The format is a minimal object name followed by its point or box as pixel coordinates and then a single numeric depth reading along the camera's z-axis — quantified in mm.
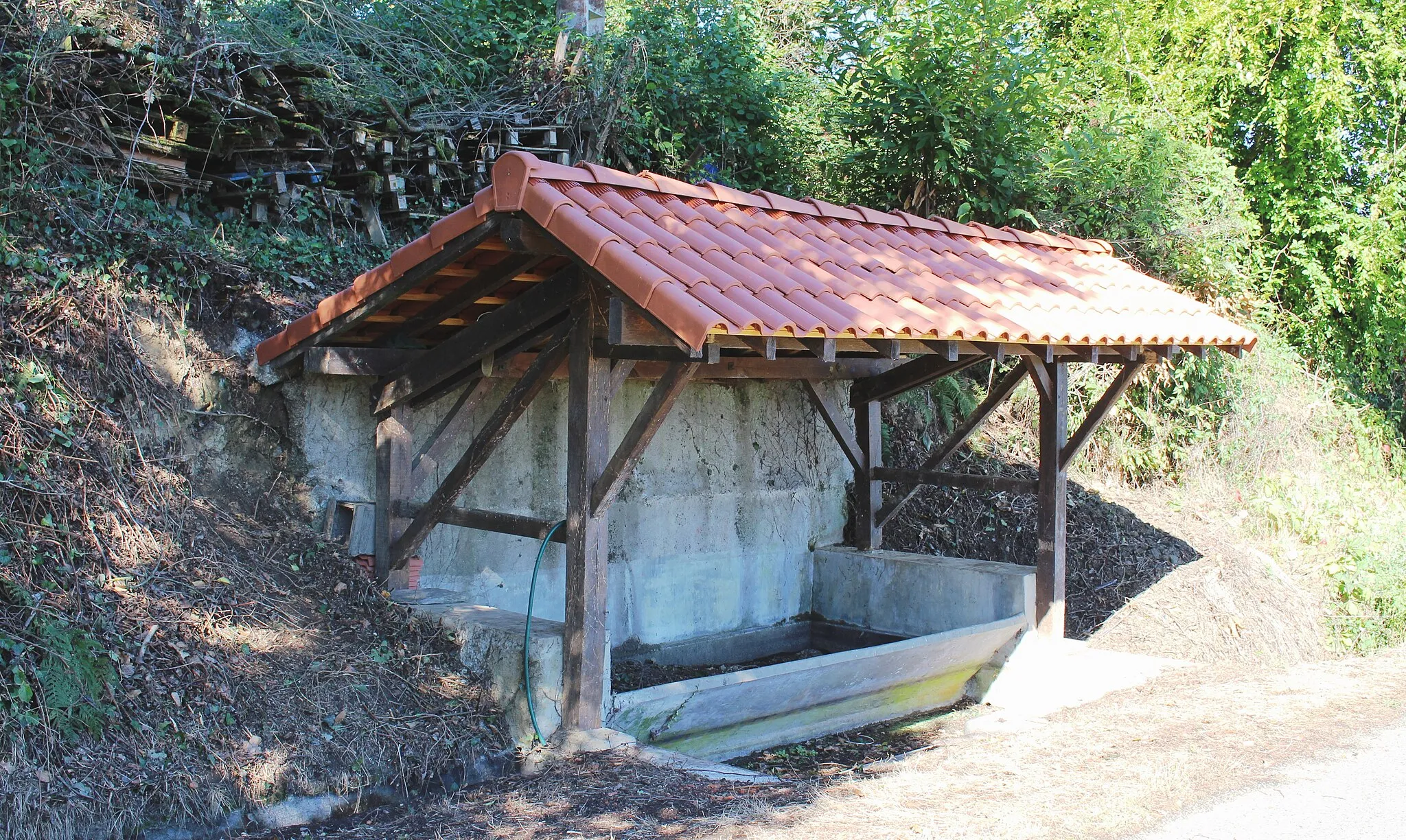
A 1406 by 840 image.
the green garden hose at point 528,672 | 5234
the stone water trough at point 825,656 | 5426
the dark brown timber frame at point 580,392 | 4980
